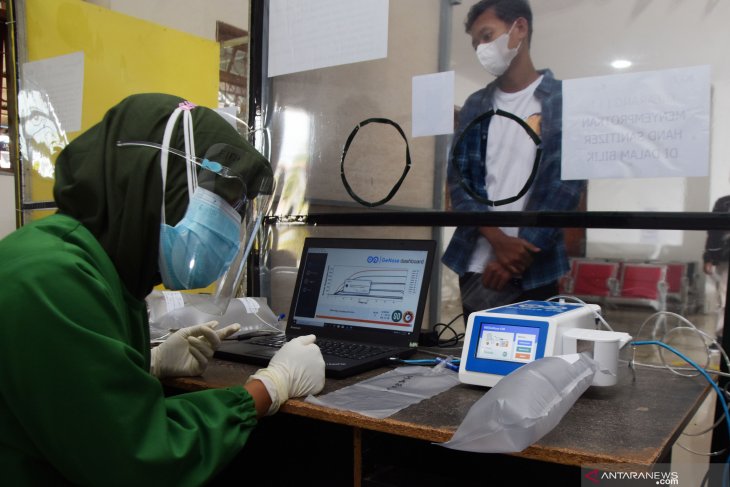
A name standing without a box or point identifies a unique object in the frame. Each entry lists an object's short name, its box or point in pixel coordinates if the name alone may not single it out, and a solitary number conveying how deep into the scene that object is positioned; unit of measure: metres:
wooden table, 0.65
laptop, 1.20
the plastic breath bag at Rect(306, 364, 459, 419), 0.82
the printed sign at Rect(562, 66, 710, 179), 1.13
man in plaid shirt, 1.30
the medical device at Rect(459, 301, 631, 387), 0.88
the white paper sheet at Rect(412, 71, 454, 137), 1.42
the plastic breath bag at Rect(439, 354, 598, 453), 0.64
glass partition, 1.14
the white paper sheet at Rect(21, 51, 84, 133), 1.93
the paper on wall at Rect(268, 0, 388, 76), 1.49
